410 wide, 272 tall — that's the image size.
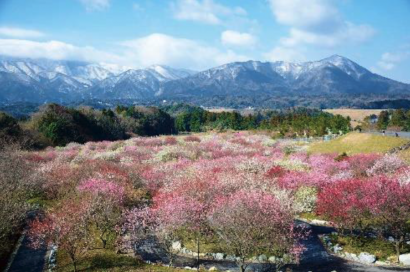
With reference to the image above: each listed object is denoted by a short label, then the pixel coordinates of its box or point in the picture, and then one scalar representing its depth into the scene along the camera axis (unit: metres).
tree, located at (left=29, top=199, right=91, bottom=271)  20.31
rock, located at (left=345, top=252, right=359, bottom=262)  23.25
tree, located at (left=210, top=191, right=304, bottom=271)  18.09
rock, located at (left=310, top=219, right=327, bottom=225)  31.00
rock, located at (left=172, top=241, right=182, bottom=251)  25.30
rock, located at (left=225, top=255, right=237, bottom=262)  23.52
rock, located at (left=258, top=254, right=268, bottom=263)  23.19
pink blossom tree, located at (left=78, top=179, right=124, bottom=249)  23.92
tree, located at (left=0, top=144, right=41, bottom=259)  21.88
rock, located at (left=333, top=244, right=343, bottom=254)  24.56
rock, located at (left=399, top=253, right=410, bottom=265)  22.05
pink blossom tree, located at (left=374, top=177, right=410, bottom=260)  22.42
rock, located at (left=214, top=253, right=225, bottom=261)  23.89
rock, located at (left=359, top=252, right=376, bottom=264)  22.66
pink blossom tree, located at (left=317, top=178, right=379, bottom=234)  23.69
